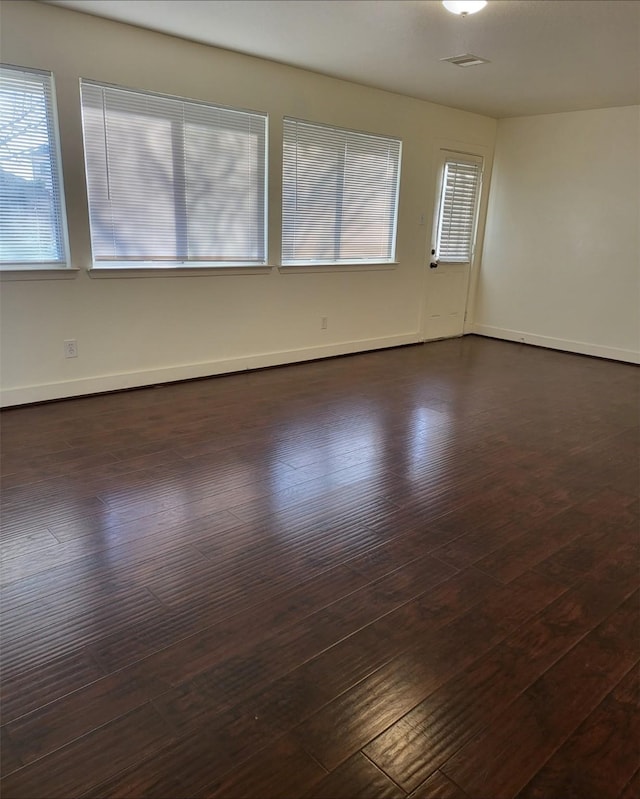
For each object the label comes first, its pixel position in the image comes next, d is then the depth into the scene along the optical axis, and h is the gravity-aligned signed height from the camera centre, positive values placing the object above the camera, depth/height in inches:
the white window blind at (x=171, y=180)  156.5 +12.6
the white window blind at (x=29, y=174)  140.3 +10.8
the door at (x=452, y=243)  253.3 -4.4
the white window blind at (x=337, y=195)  198.4 +12.5
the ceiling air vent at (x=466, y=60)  164.2 +50.4
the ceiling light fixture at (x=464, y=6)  123.0 +49.1
